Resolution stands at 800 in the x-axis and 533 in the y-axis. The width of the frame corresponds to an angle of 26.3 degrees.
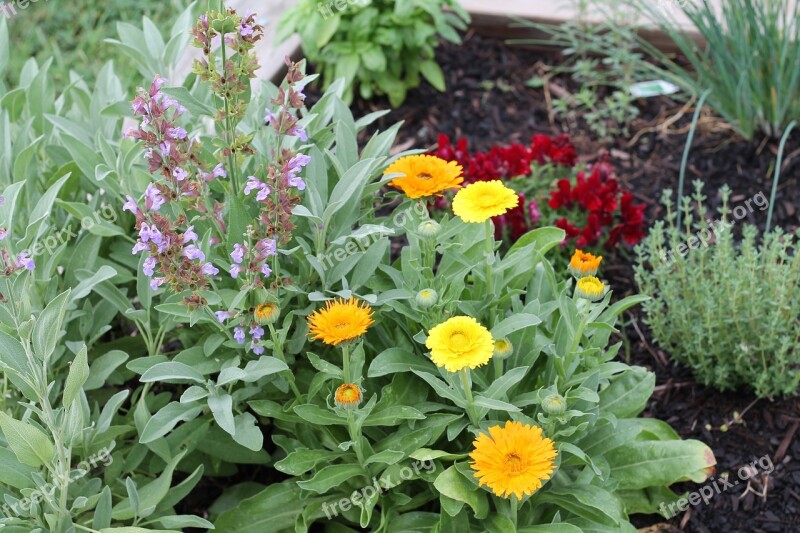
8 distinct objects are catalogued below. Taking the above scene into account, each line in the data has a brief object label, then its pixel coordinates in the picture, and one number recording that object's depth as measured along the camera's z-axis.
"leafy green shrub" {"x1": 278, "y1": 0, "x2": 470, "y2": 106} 1.91
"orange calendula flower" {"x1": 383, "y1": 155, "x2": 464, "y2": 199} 1.32
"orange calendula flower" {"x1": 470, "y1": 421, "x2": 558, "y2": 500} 1.22
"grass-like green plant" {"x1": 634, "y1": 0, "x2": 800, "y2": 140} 1.74
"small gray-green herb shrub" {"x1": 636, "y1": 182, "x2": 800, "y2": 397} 1.49
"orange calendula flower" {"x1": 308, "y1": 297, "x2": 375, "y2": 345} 1.25
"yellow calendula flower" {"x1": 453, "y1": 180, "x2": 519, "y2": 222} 1.28
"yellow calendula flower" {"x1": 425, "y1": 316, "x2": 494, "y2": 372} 1.21
